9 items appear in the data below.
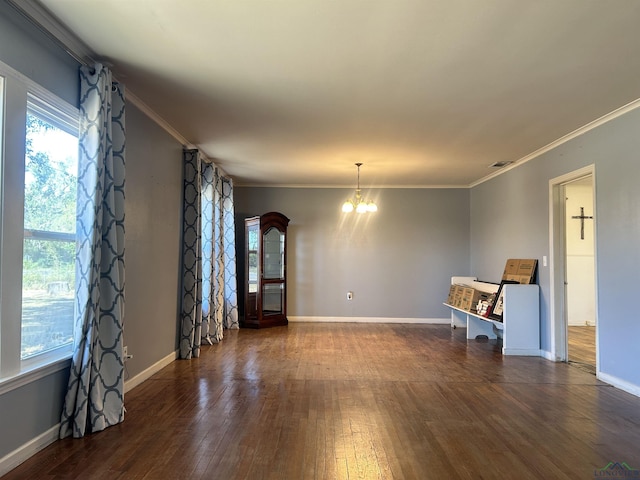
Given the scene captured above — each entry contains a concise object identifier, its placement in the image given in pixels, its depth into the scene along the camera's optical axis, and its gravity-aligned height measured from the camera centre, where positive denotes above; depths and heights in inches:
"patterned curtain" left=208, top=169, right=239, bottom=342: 237.8 -3.6
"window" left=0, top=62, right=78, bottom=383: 84.7 +5.5
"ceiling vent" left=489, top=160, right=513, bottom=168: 220.4 +47.5
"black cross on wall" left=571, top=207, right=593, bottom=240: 279.5 +21.7
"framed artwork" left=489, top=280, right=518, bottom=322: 208.1 -29.5
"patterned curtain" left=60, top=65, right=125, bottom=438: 102.9 -5.8
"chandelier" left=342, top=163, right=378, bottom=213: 236.5 +25.1
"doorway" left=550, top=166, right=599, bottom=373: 187.2 -12.9
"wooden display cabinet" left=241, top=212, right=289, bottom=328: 271.0 -15.3
